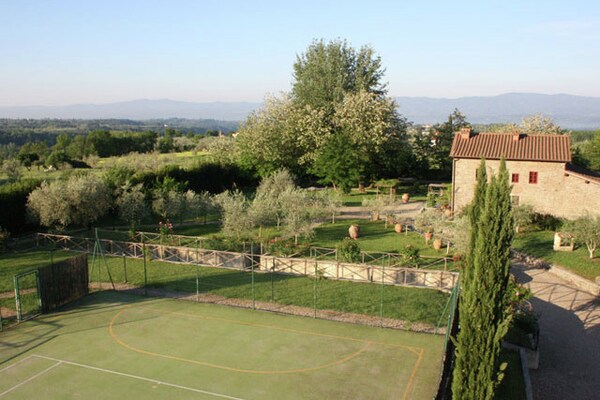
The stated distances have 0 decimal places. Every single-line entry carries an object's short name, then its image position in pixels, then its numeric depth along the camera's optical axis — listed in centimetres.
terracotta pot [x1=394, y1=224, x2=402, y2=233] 3247
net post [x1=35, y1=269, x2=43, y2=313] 1954
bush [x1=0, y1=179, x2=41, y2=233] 3069
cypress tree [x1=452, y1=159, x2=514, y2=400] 1076
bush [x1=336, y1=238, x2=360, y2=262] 2473
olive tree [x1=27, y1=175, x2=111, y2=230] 2959
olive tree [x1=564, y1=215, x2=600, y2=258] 2580
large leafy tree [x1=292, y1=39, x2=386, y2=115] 5747
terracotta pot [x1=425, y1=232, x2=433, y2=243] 2950
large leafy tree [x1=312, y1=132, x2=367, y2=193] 4584
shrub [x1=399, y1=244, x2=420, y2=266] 2433
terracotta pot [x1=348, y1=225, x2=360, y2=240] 3080
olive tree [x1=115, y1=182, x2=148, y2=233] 3203
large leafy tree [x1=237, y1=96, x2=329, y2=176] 5153
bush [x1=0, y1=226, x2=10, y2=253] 2797
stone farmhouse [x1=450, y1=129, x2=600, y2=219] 3494
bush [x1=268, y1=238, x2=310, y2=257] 2620
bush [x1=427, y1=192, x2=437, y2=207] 4134
